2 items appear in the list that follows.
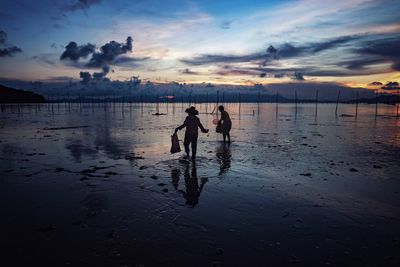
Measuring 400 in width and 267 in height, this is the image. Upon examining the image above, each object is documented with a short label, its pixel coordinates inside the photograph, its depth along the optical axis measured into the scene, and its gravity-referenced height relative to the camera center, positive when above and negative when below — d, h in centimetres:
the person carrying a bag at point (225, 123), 1805 -116
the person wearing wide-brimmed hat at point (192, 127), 1316 -103
